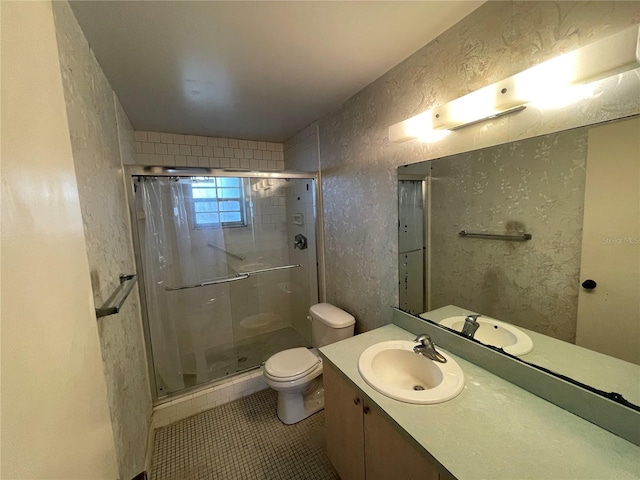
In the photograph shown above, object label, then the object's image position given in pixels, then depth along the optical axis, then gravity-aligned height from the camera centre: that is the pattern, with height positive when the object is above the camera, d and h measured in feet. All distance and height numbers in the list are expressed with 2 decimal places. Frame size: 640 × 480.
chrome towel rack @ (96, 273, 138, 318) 2.81 -0.96
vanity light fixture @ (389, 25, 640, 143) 2.25 +1.33
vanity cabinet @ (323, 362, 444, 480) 2.70 -2.90
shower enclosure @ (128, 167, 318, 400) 6.35 -1.44
